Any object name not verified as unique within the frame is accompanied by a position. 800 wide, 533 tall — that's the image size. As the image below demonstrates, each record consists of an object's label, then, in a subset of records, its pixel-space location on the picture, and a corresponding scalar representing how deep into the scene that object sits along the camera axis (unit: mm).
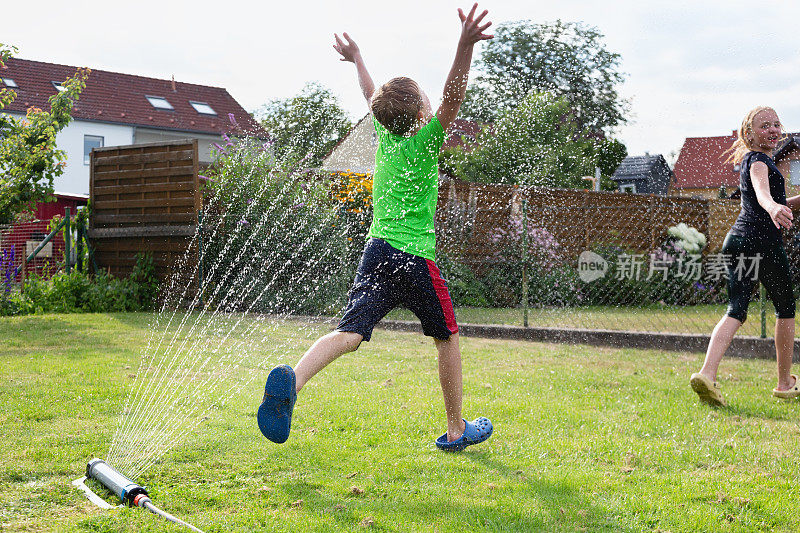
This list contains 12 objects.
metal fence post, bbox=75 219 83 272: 10750
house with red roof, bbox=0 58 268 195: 31469
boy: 3113
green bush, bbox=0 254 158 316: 9672
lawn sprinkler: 2541
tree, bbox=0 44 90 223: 8805
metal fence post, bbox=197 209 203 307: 9852
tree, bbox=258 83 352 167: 24953
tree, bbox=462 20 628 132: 26031
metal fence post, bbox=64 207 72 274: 10531
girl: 4617
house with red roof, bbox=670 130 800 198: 35656
